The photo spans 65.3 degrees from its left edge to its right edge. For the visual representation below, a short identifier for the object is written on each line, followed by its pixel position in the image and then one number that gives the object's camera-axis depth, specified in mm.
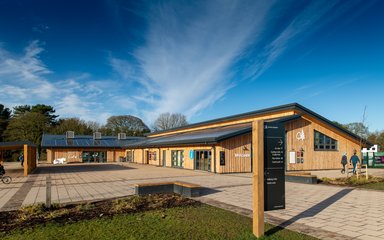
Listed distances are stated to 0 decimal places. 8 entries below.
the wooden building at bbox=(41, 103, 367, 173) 23094
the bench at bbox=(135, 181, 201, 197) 11102
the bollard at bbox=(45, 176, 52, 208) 8733
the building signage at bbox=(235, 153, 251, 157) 23500
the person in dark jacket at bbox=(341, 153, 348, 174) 22391
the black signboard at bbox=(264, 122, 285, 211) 6594
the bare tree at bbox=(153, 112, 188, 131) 65500
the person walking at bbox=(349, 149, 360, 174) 19641
